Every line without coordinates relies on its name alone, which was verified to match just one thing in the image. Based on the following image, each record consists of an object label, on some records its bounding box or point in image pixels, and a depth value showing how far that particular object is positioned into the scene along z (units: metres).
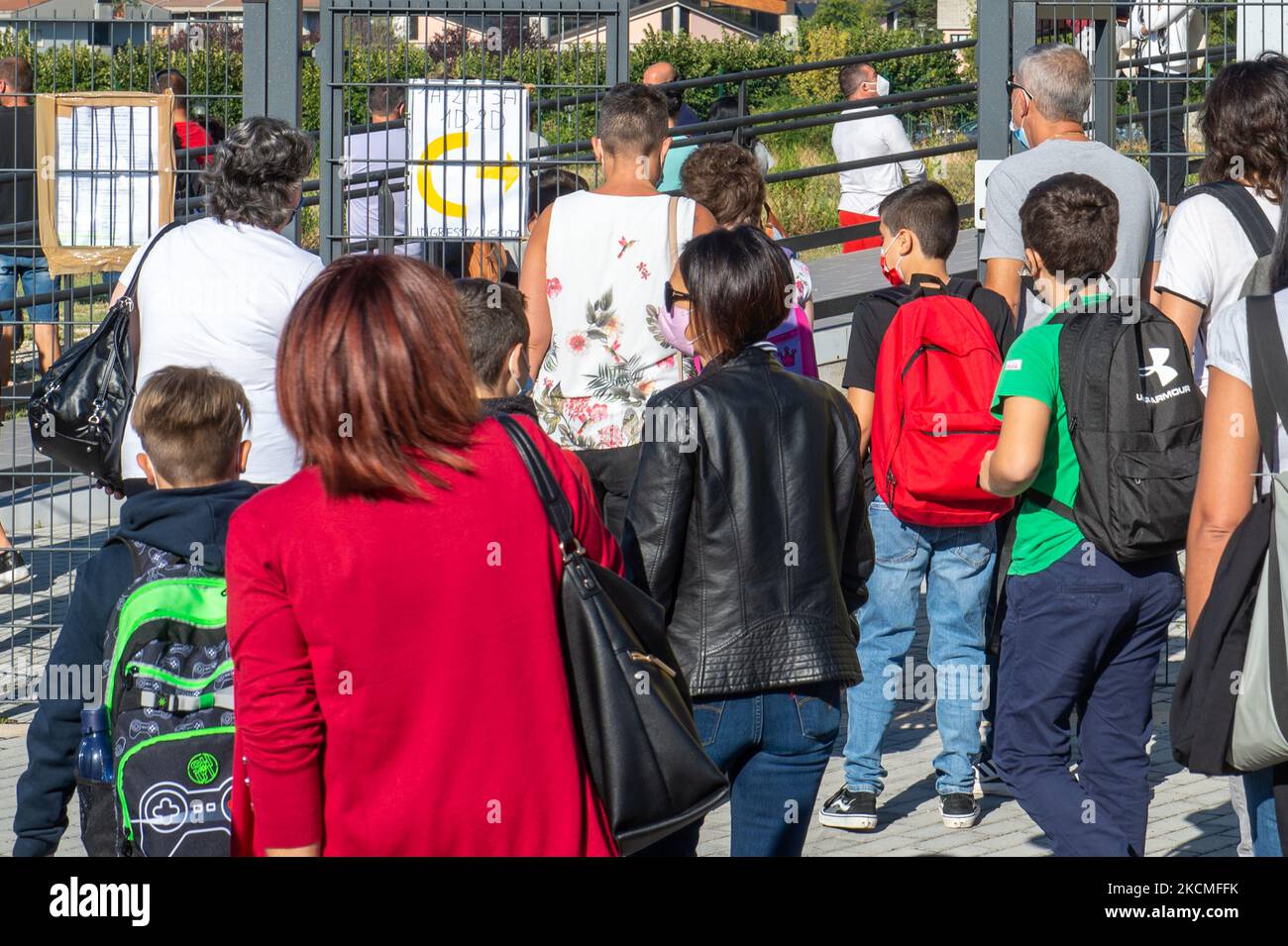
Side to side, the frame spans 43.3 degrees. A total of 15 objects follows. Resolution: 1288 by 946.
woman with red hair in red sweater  2.43
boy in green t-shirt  4.12
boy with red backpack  5.23
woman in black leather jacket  3.62
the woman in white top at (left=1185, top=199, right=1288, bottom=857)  2.91
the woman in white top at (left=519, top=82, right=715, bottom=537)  5.39
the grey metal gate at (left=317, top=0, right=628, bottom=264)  6.38
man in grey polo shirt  5.61
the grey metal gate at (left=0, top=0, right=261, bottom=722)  6.51
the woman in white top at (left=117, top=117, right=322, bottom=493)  4.58
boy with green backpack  3.10
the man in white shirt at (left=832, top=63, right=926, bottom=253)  13.10
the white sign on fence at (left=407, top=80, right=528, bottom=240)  6.37
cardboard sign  6.41
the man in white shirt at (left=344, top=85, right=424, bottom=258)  6.42
